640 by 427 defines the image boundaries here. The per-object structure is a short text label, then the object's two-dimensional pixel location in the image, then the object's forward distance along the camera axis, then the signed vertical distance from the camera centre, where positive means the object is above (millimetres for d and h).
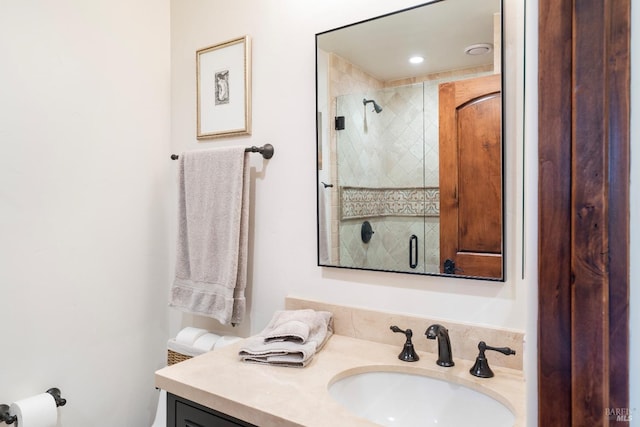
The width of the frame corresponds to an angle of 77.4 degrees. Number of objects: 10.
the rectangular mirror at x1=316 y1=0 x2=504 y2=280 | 1159 +214
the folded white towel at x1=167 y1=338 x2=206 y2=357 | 1604 -570
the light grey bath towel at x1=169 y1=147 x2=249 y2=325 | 1518 -99
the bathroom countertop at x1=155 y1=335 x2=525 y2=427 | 909 -459
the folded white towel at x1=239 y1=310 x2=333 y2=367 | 1161 -407
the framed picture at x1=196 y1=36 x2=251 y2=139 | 1629 +511
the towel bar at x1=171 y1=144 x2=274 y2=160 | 1537 +228
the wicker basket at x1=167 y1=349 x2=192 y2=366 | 1653 -618
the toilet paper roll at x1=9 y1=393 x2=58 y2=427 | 1289 -663
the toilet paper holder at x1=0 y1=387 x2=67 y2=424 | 1291 -668
